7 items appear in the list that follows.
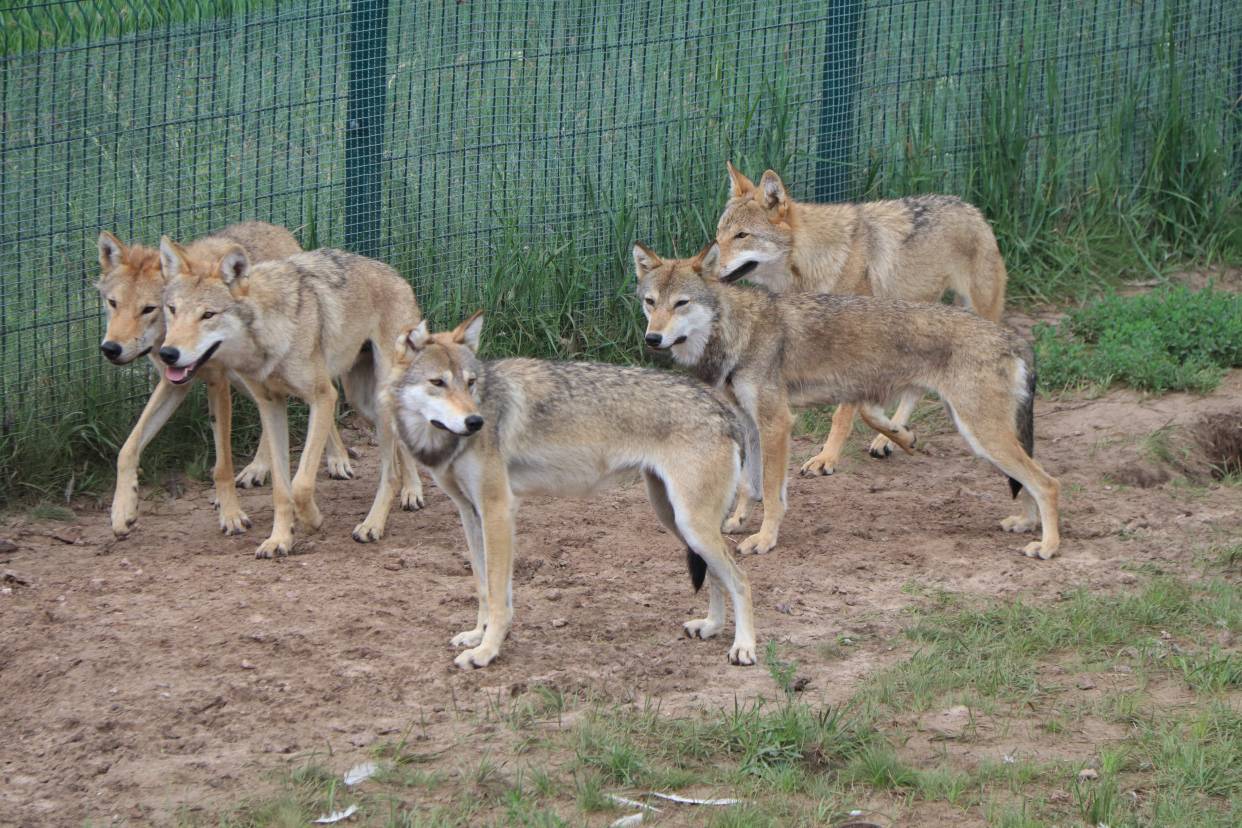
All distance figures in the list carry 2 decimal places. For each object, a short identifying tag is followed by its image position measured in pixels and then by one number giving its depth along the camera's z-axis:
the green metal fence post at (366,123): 15.30
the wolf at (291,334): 11.86
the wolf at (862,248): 15.68
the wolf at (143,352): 12.15
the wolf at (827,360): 12.60
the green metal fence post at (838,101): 18.09
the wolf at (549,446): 9.63
